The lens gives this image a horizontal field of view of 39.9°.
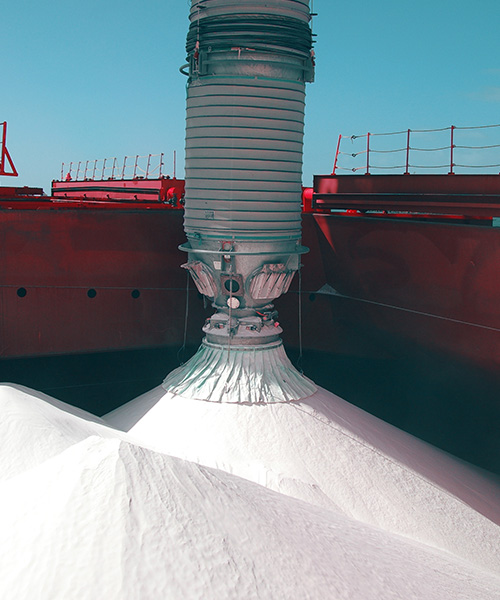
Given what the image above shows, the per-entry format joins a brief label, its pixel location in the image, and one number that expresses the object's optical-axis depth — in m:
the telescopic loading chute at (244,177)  10.66
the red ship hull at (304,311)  11.87
